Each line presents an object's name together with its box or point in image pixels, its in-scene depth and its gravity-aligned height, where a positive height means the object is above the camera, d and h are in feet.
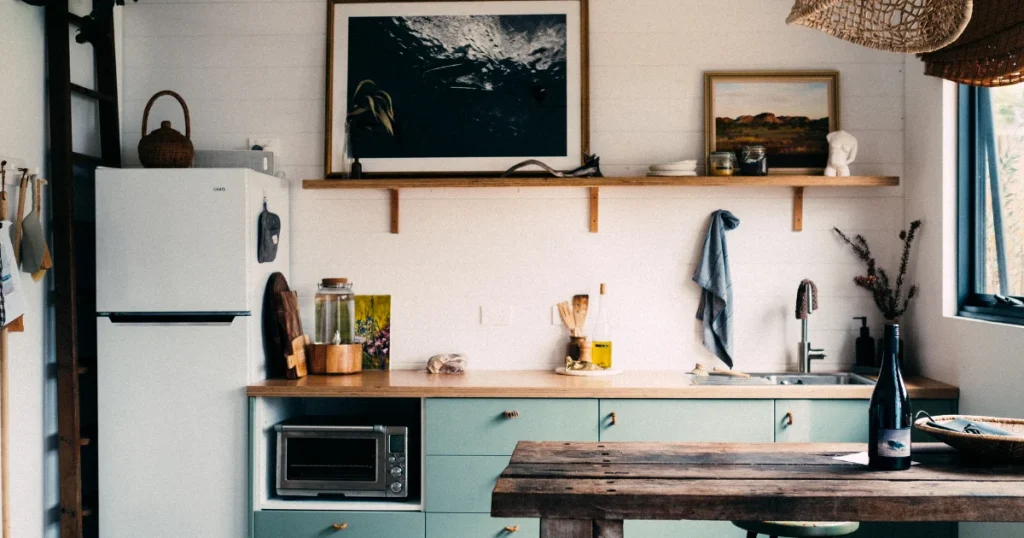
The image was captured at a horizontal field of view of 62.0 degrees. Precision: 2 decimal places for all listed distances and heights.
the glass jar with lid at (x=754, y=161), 11.89 +1.43
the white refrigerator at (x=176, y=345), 11.00 -1.03
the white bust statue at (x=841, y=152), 11.93 +1.56
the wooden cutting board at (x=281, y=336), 11.49 -0.97
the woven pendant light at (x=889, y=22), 4.98 +1.52
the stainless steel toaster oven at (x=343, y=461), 11.01 -2.56
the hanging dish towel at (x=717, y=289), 12.23 -0.36
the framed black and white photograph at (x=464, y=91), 12.51 +2.56
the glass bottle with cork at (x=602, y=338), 12.36 -1.09
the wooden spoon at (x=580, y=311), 12.47 -0.69
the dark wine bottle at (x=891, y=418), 6.31 -1.16
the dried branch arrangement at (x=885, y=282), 12.13 -0.27
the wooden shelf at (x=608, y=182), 11.64 +1.13
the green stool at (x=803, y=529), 7.78 -2.43
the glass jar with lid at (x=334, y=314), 12.48 -0.72
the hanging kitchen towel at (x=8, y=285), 9.75 -0.22
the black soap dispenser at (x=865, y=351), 12.14 -1.25
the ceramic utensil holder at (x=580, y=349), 12.20 -1.22
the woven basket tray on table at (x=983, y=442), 6.28 -1.35
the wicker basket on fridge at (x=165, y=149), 11.32 +1.54
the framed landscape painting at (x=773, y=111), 12.39 +2.22
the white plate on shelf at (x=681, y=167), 11.82 +1.35
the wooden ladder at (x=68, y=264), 10.86 +0.02
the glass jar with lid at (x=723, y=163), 11.91 +1.41
